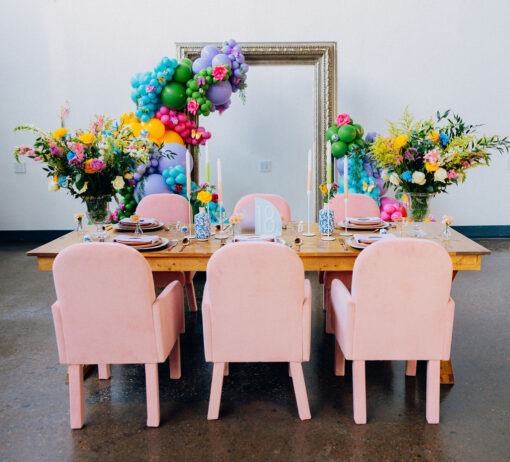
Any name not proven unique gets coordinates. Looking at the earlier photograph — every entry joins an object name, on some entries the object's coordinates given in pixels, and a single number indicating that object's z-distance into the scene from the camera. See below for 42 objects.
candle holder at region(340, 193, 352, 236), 2.38
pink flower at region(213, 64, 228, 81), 3.93
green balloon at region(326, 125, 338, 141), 4.32
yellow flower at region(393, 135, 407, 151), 2.15
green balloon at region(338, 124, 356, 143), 4.22
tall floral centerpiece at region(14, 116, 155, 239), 2.11
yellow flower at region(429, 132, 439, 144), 2.18
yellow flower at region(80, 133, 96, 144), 2.12
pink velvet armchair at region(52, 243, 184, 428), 1.64
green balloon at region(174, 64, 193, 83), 3.96
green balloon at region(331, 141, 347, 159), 4.29
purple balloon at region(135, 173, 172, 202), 3.90
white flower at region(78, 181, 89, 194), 2.15
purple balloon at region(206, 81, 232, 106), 4.03
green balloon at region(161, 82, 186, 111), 3.97
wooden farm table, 1.98
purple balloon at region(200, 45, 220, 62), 4.06
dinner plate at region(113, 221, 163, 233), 2.51
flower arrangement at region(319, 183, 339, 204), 2.70
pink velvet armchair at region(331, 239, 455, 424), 1.65
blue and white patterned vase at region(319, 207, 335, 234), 2.30
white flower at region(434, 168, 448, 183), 2.10
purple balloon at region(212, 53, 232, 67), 3.99
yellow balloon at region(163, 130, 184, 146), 4.09
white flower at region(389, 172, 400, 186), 2.25
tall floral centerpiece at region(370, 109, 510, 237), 2.14
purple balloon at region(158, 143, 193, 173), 3.96
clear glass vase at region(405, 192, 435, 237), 2.25
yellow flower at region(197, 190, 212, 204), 2.09
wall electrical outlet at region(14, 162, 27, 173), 5.14
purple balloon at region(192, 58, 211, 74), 4.04
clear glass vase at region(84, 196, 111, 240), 2.24
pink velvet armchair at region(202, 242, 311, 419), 1.64
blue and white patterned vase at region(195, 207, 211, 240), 2.25
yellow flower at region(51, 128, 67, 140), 2.10
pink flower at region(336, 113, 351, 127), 4.27
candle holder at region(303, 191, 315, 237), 2.37
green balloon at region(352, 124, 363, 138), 4.31
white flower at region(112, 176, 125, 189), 2.20
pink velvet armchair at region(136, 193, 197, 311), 3.03
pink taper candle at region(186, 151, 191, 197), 2.17
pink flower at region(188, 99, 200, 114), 3.95
